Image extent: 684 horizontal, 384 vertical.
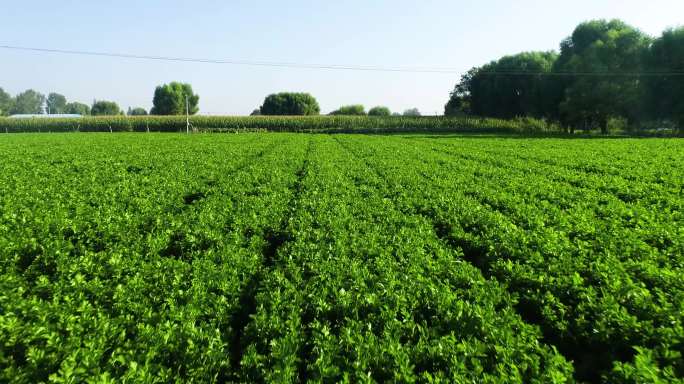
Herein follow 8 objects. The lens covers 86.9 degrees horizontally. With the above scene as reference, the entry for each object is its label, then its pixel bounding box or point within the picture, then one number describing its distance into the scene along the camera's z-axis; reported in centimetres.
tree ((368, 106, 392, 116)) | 19134
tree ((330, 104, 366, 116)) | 18325
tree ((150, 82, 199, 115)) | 15650
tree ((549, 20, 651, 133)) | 6109
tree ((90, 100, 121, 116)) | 19600
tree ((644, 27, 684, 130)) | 5791
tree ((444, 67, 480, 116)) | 11502
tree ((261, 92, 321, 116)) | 15462
